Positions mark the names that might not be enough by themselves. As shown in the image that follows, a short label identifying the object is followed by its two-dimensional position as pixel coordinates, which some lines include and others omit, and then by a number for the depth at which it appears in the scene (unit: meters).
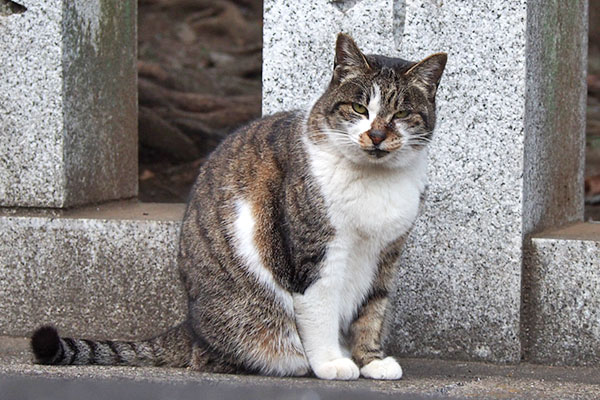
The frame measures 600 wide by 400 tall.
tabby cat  5.57
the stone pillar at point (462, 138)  6.54
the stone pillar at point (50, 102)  7.25
